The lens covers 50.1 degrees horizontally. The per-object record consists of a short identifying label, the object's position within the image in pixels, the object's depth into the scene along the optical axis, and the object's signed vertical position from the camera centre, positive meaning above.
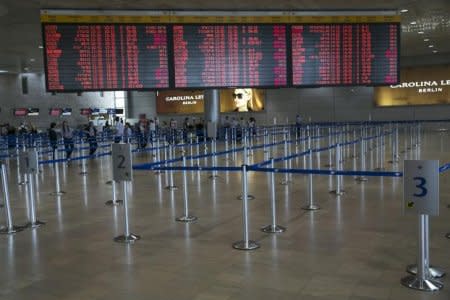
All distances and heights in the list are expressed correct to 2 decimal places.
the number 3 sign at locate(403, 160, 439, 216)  4.62 -0.74
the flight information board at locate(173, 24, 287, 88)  10.01 +1.27
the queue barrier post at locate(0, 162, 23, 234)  7.63 -1.53
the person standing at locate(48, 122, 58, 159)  20.50 -0.59
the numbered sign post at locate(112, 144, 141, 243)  6.90 -0.75
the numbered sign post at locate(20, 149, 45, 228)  8.02 -0.80
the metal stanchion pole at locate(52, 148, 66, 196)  11.29 -1.68
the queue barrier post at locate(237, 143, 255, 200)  9.82 -1.68
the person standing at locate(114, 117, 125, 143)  24.05 -0.52
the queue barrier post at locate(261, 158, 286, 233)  7.07 -1.67
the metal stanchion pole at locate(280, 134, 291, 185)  11.67 -1.64
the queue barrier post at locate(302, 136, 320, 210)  8.56 -1.66
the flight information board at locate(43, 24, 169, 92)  9.45 +1.25
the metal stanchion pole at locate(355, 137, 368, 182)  11.67 -1.60
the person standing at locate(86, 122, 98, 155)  20.33 -0.74
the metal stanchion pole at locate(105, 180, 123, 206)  9.62 -1.69
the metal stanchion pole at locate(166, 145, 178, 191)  11.43 -1.66
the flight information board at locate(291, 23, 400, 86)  10.51 +1.28
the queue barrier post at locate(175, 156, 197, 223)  7.94 -1.68
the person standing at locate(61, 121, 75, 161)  19.73 -0.55
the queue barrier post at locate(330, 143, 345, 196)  9.88 -1.62
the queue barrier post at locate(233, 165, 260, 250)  6.23 -1.54
